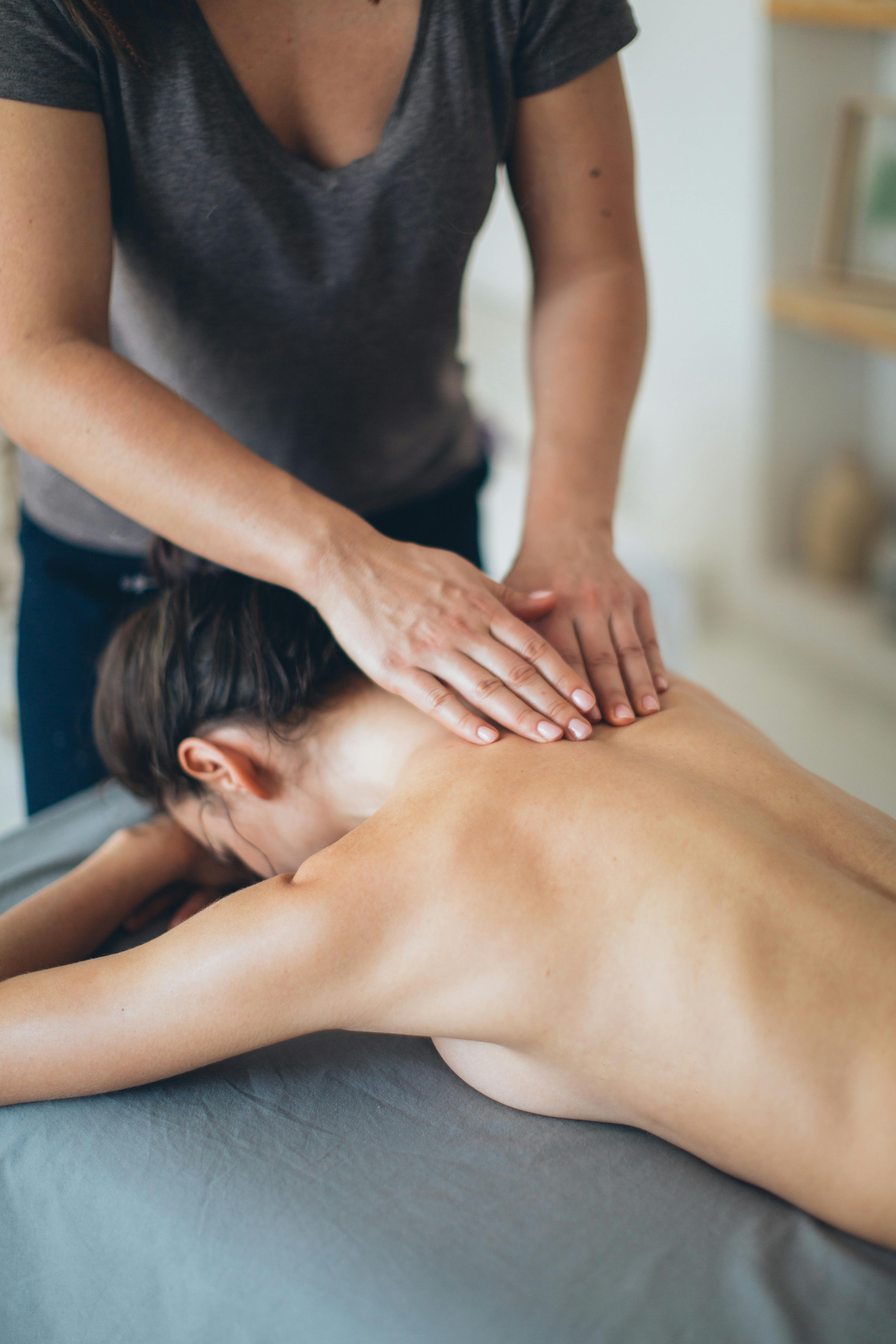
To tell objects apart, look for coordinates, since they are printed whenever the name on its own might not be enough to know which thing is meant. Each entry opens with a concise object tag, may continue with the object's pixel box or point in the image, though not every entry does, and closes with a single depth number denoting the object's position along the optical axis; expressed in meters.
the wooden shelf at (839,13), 2.52
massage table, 0.80
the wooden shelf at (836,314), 2.62
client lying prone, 0.82
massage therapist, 1.00
